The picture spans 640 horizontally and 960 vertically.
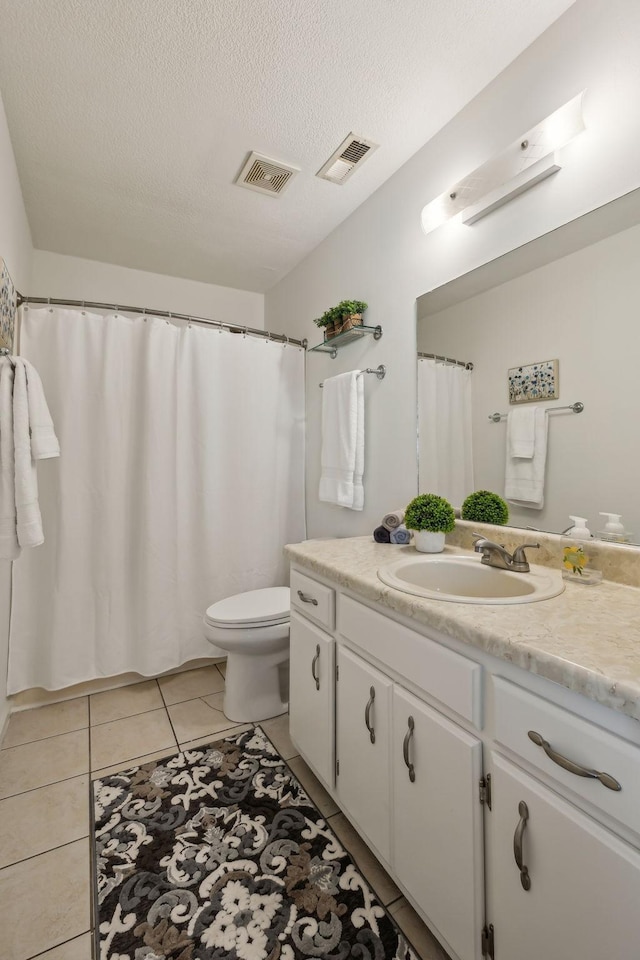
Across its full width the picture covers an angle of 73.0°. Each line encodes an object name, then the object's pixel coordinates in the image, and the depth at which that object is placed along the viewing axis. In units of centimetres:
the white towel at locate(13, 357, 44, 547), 152
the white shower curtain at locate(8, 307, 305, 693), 207
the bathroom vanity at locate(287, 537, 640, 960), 63
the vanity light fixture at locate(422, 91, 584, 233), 123
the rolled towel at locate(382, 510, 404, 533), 170
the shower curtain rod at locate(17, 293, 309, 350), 203
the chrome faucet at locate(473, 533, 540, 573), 123
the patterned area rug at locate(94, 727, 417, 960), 103
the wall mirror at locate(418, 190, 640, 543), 113
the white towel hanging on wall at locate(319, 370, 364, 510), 211
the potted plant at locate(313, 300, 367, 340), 207
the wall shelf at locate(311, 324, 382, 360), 204
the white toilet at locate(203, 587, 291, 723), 189
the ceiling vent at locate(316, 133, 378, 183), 175
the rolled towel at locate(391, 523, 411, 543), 167
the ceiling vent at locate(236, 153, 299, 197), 186
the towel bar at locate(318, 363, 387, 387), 200
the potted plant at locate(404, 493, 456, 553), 151
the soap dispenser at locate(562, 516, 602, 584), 112
